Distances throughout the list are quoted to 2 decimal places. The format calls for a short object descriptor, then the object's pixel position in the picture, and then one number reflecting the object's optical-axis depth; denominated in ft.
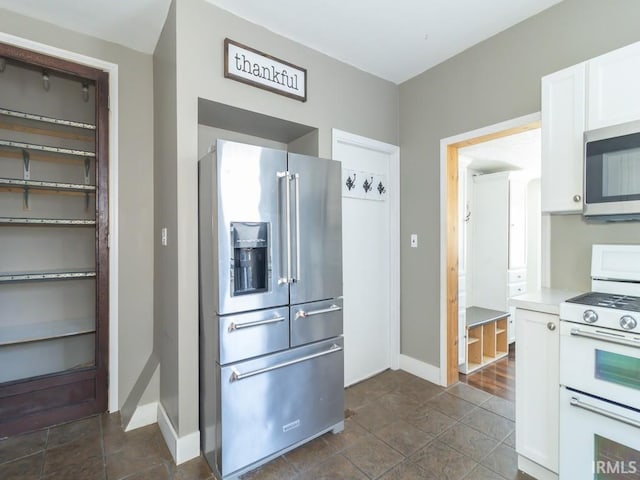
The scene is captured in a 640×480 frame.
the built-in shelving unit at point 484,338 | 10.59
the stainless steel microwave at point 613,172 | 5.04
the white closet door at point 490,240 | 12.76
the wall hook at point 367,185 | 9.72
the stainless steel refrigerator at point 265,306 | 5.59
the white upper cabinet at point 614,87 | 5.12
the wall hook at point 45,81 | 7.34
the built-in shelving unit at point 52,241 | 7.03
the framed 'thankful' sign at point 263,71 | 6.75
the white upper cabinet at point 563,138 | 5.74
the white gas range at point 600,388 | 4.37
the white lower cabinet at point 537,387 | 5.27
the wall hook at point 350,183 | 9.28
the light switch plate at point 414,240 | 9.94
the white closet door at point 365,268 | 9.27
